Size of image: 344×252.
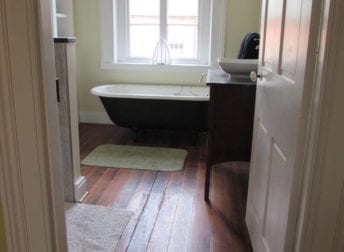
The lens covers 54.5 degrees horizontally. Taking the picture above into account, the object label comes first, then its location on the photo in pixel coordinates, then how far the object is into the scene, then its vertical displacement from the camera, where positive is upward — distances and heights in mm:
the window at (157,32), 4137 +124
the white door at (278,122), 1137 -318
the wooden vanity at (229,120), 2273 -519
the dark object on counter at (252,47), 2855 -27
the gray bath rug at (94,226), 1911 -1129
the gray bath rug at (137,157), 3098 -1105
